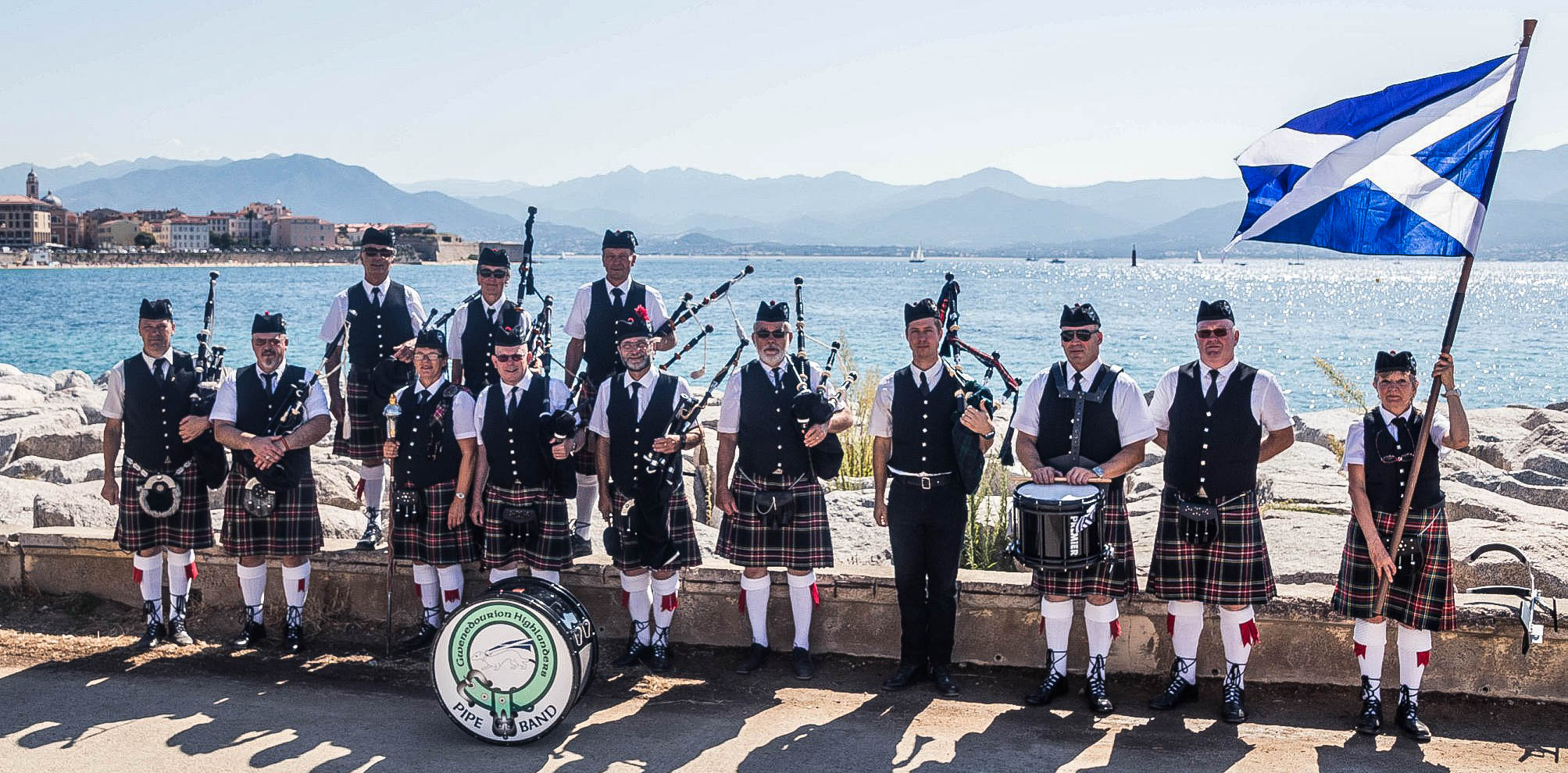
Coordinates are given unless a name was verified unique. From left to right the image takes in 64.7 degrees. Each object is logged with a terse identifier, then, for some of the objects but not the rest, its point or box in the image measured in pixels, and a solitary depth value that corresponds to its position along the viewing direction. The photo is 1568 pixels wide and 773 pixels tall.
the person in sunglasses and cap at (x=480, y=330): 6.68
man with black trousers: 5.27
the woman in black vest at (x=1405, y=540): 4.73
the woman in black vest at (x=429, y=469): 5.83
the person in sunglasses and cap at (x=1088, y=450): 5.05
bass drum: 4.65
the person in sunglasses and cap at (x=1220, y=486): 4.92
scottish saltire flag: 4.73
